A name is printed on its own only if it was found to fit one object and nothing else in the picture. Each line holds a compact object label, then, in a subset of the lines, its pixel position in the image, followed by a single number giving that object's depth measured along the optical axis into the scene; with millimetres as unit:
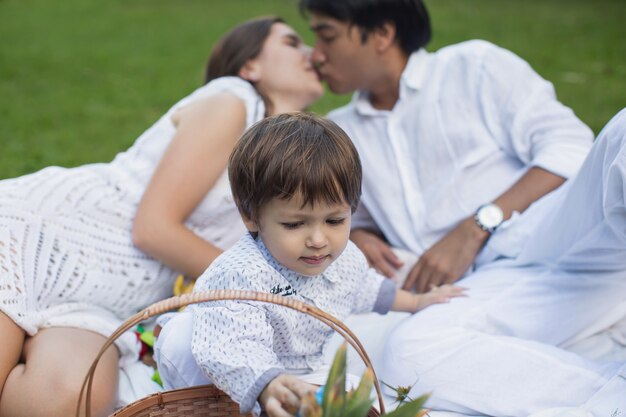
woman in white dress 2727
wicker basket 1971
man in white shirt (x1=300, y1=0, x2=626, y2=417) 2711
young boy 2107
